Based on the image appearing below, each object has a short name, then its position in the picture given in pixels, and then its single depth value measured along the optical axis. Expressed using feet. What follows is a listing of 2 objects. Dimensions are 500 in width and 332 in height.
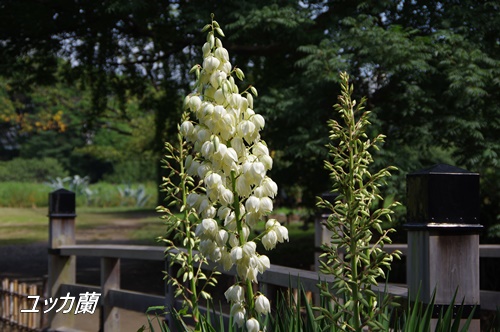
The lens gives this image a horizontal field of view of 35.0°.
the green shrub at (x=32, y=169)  160.66
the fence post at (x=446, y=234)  9.73
